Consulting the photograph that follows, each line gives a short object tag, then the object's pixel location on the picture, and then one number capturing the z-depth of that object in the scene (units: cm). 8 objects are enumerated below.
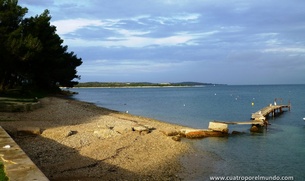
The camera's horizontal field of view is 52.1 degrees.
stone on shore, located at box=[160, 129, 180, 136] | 2069
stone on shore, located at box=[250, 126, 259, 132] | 2588
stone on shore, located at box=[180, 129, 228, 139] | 2138
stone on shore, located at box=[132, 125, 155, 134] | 2014
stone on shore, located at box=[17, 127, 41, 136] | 1547
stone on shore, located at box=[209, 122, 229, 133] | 2284
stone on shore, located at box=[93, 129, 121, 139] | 1706
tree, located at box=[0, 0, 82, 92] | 2912
